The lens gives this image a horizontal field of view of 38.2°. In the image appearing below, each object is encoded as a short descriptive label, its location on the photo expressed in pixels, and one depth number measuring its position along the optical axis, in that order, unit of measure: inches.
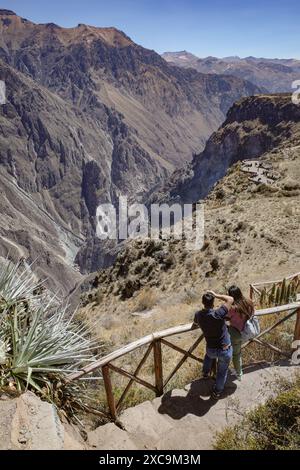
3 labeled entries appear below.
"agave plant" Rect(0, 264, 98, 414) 180.2
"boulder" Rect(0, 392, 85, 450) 150.0
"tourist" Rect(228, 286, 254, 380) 228.7
